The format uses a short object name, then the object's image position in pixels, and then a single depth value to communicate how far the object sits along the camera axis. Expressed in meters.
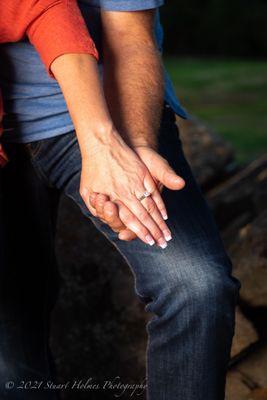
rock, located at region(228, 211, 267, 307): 2.99
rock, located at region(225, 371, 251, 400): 2.77
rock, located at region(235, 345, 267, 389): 2.82
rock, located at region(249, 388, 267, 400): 2.75
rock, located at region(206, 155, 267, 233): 3.55
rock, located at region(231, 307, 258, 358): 2.91
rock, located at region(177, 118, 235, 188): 4.19
